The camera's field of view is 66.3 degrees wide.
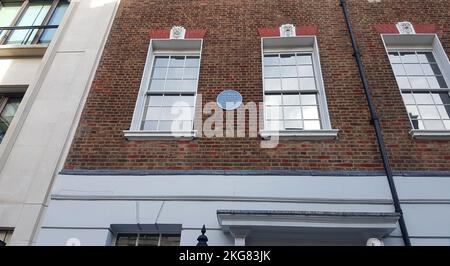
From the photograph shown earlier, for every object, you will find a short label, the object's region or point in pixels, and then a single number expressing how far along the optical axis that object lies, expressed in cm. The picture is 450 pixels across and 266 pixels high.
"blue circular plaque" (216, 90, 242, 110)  640
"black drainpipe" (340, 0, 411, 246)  497
